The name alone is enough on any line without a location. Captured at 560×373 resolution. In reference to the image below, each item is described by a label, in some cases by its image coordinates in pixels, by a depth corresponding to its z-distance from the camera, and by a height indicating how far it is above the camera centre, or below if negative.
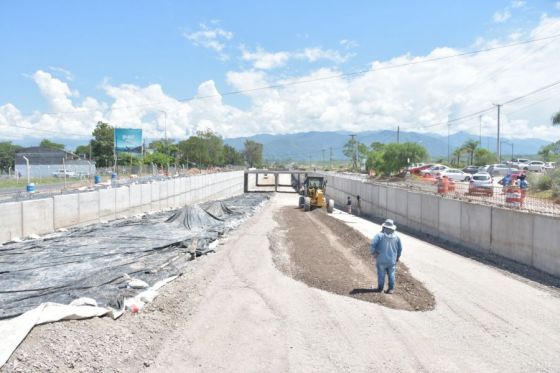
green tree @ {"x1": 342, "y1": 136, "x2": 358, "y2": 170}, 146.65 +5.17
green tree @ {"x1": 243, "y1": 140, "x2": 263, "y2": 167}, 192.12 +4.03
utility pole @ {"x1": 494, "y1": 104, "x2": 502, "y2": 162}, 64.74 +2.96
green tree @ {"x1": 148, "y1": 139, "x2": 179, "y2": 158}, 116.69 +3.54
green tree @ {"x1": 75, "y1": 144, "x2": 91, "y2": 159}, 123.12 +3.52
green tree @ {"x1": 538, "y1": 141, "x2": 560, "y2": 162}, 80.65 +2.59
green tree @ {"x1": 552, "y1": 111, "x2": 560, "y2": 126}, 45.12 +4.38
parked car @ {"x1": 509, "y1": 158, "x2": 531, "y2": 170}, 59.19 +0.16
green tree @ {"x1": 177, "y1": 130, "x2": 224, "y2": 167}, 117.56 +3.36
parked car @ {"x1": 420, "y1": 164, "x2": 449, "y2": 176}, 53.30 -0.66
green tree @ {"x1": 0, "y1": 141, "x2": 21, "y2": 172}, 104.81 +1.21
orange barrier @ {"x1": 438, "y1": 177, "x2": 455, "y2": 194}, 24.01 -1.11
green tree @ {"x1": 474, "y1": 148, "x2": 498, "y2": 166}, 101.75 +1.74
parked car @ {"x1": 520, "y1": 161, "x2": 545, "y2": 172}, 57.41 -0.10
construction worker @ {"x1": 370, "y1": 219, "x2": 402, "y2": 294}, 11.09 -1.95
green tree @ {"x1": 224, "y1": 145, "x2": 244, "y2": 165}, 162.85 +2.47
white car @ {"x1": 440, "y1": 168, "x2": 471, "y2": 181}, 45.88 -1.02
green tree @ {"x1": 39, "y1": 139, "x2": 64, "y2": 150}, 138.88 +5.61
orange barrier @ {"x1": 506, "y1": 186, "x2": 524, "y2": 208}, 17.07 -1.16
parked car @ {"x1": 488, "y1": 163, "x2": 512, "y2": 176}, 55.84 -0.57
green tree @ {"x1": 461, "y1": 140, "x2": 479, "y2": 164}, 104.88 +3.84
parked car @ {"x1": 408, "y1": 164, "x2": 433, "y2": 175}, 61.01 -0.58
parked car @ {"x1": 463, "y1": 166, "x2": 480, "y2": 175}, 61.99 -0.69
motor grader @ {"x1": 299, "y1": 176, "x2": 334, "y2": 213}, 38.66 -2.61
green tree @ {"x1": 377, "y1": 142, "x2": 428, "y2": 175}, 66.62 +1.24
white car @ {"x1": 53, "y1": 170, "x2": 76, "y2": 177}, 60.06 -1.44
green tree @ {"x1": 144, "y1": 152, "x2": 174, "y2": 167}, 93.86 +0.86
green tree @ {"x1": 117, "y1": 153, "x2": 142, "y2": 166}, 91.19 +0.78
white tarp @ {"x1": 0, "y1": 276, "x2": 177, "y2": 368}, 7.00 -2.66
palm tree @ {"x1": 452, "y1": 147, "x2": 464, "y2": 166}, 107.00 +2.92
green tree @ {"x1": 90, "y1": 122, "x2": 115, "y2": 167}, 99.06 +3.76
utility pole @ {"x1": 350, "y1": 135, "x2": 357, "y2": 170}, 140.89 +6.32
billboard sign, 66.75 +3.44
